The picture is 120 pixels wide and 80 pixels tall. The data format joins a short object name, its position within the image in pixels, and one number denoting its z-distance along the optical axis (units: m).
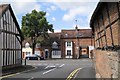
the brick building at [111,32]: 3.87
